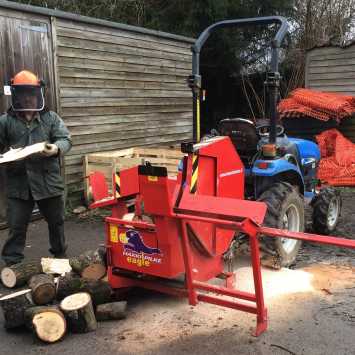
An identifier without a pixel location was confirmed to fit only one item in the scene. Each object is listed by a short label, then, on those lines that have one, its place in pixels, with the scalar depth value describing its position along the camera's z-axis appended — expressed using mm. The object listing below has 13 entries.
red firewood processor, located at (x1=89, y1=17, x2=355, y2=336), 3461
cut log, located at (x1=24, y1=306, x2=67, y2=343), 3633
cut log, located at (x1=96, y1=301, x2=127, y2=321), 3953
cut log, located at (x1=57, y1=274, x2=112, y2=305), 4066
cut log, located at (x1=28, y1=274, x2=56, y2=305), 3943
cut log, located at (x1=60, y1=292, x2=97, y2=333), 3734
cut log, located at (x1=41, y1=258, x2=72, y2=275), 4758
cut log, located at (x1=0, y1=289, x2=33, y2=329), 3770
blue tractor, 4934
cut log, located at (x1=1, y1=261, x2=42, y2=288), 4668
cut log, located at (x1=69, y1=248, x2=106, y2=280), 4348
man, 4918
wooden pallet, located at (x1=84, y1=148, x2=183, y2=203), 7875
